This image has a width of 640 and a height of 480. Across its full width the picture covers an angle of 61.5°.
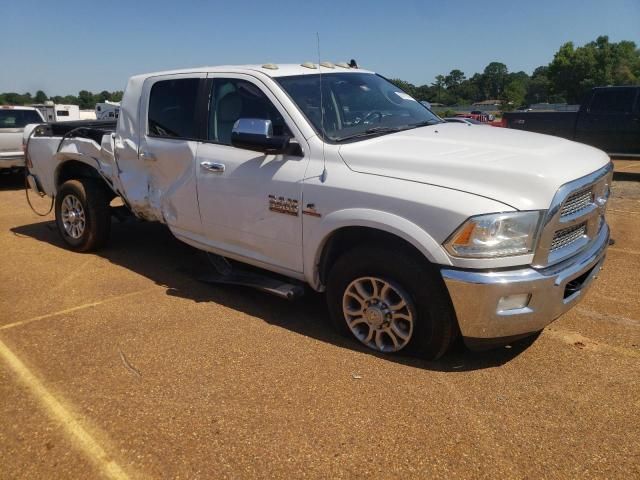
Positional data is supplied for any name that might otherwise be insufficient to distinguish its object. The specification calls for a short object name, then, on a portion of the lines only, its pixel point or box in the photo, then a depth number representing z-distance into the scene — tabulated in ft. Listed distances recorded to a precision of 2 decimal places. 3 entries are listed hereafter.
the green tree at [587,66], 263.49
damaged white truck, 9.58
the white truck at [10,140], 35.58
